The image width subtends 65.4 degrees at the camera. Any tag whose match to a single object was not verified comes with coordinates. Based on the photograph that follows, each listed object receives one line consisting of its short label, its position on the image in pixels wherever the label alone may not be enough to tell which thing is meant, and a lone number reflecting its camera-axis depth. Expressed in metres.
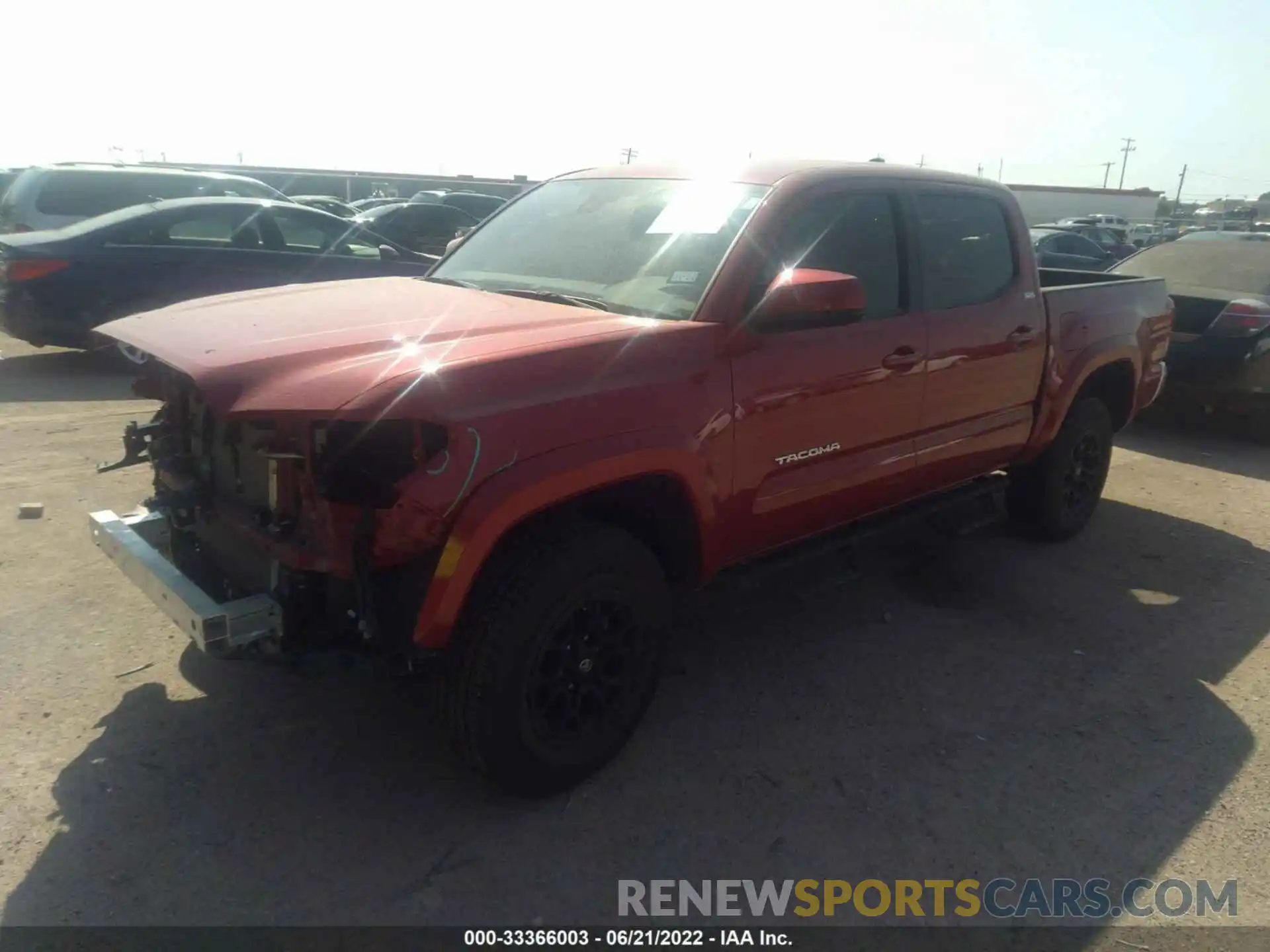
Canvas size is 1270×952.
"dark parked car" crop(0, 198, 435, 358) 8.11
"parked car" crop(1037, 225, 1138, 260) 22.77
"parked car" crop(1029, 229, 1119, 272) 17.52
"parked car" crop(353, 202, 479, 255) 14.57
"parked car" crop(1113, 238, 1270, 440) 7.58
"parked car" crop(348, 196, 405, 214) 20.82
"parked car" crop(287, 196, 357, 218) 16.77
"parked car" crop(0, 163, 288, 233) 10.23
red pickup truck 2.59
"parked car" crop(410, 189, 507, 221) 20.83
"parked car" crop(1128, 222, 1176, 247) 30.20
